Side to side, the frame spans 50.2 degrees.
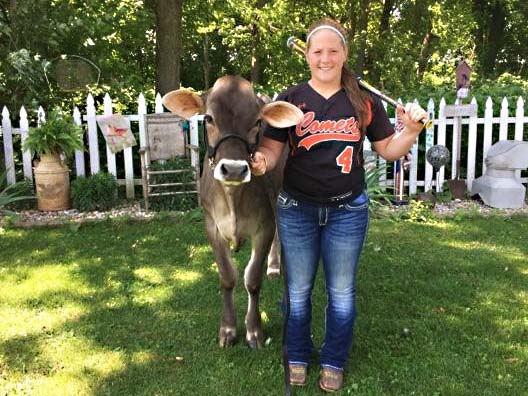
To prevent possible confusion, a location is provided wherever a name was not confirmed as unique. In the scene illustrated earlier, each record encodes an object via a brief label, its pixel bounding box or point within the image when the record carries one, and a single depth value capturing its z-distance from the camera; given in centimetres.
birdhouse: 852
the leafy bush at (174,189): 784
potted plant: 763
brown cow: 306
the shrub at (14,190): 754
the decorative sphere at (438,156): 800
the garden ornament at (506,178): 785
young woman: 305
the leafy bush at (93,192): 782
